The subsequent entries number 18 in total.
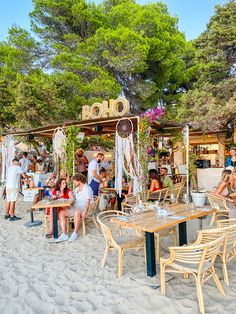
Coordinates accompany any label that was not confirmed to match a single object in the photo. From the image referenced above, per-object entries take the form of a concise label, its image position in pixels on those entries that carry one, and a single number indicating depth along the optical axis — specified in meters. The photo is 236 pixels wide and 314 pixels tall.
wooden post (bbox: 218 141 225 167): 12.53
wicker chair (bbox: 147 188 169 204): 5.87
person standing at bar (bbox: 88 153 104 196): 5.91
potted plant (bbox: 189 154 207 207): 6.96
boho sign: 6.17
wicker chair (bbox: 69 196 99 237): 4.59
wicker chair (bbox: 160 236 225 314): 2.30
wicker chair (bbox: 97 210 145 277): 3.03
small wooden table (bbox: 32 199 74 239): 4.29
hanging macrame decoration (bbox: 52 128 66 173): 6.80
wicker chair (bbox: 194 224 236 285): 2.52
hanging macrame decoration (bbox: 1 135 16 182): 9.08
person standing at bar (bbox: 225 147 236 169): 6.72
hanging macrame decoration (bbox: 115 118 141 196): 5.70
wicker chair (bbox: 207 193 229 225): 4.50
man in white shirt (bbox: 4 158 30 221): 5.87
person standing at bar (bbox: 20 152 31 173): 9.85
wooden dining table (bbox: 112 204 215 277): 2.92
